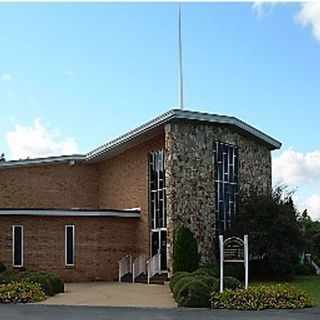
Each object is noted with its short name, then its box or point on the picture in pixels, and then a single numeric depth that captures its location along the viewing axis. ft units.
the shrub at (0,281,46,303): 44.94
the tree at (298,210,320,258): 66.90
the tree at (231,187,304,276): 63.82
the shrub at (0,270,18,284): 49.98
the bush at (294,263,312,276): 73.31
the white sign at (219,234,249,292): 46.25
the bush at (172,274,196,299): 44.62
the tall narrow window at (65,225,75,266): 69.56
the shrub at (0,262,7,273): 63.88
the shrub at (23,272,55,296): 49.67
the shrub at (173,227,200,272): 62.01
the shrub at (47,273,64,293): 51.98
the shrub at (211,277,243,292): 43.43
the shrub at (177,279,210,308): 41.55
